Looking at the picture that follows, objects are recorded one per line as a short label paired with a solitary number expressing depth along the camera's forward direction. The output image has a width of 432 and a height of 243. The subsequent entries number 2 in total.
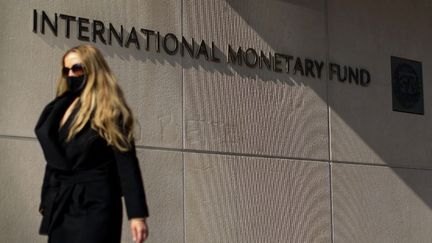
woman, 5.07
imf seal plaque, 11.05
